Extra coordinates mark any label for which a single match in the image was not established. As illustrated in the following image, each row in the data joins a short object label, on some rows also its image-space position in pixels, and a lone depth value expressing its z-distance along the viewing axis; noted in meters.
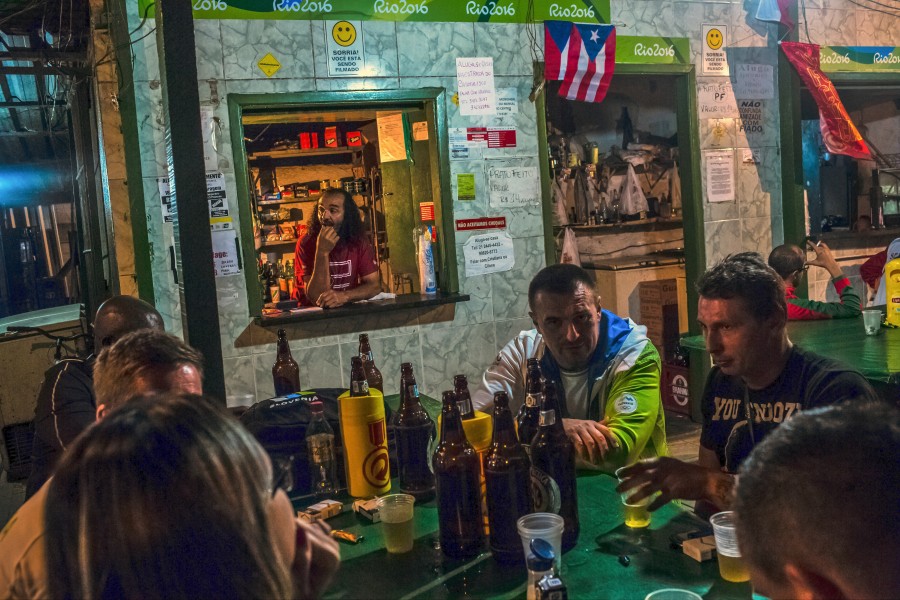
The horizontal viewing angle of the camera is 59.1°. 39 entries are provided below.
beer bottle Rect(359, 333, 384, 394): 3.26
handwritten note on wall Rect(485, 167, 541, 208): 5.62
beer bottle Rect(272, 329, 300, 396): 3.36
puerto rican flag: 5.69
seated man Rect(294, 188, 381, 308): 5.91
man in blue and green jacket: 2.83
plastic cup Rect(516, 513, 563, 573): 1.77
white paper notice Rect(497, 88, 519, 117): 5.59
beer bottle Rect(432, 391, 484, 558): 2.00
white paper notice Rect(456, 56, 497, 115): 5.48
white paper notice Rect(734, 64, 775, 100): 6.39
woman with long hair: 1.03
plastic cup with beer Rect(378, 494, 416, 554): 2.05
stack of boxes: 7.35
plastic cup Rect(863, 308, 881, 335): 4.43
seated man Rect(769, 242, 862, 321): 5.16
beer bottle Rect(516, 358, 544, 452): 2.18
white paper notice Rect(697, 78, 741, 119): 6.26
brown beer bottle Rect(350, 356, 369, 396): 2.52
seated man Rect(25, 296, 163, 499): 3.12
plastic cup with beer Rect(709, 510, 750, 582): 1.75
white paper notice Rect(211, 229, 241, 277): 5.05
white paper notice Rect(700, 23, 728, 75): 6.22
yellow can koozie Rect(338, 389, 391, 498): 2.44
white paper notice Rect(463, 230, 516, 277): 5.60
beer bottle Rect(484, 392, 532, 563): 1.92
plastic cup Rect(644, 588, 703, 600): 1.65
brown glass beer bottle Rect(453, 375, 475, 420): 2.19
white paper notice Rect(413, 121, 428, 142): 5.77
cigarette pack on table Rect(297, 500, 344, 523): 2.34
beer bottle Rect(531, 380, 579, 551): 2.00
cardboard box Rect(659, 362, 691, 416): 6.64
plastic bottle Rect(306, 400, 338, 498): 2.61
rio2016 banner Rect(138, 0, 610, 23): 4.95
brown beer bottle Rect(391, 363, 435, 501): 2.47
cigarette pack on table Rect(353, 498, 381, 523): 2.34
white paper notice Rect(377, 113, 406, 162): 5.90
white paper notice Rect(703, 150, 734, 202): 6.30
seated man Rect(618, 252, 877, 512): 2.50
